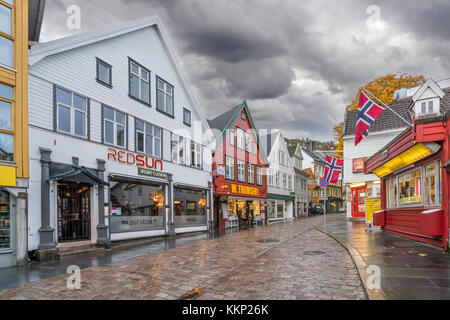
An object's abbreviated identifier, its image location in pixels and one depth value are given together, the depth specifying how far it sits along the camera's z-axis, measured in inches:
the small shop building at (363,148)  1048.8
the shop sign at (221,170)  1011.6
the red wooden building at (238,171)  1056.2
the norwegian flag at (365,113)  517.3
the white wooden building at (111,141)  487.8
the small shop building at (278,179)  1488.3
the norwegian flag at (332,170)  965.8
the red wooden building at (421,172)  403.5
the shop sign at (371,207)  789.9
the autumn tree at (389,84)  1226.0
